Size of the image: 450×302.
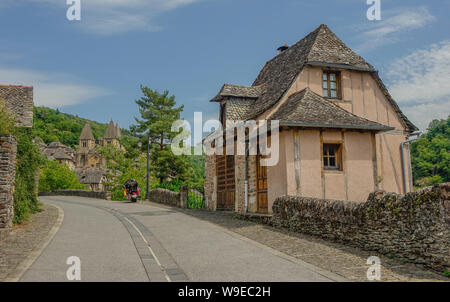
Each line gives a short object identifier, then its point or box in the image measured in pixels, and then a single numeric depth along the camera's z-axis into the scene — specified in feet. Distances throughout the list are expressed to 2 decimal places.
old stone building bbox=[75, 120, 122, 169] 447.83
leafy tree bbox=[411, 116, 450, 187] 181.16
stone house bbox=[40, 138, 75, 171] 388.41
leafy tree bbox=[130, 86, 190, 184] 128.47
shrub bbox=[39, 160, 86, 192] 203.62
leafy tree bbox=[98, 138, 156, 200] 134.31
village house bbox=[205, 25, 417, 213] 42.11
